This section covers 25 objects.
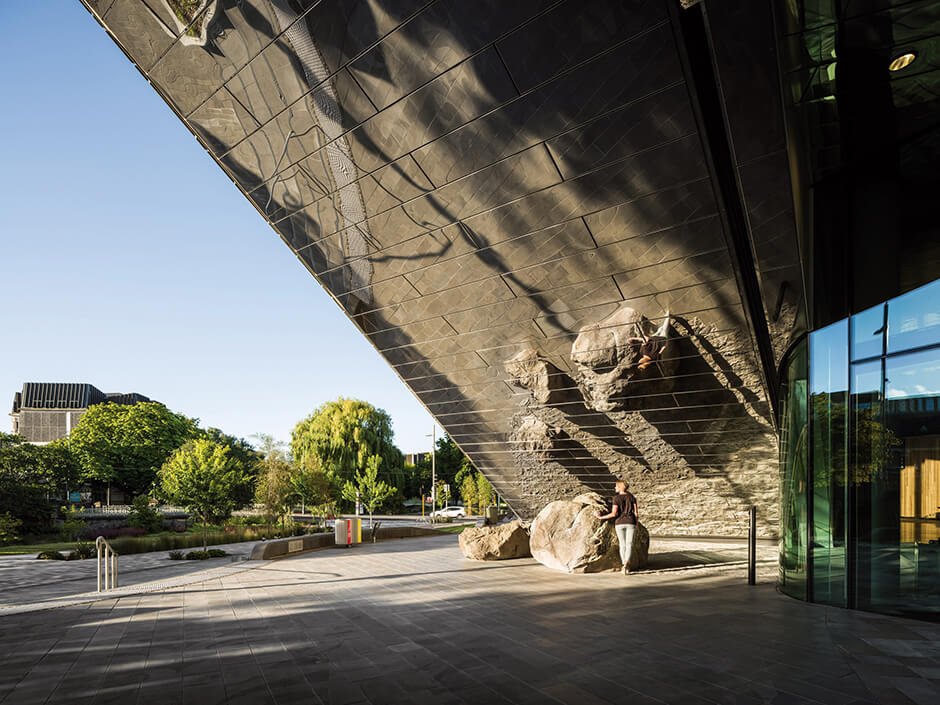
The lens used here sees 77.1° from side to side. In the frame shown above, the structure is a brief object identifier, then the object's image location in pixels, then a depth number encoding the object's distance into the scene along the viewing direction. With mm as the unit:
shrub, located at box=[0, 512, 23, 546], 24469
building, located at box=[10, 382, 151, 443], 100562
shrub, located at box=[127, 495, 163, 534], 30875
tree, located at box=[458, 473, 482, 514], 40562
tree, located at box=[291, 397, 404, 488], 42219
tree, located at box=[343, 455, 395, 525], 39688
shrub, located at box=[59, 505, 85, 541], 27620
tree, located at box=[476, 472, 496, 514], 39250
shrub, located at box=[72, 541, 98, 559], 18359
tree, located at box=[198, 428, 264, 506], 57050
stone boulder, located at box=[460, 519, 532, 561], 13766
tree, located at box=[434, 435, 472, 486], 62000
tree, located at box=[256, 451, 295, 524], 26000
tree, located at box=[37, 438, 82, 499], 35828
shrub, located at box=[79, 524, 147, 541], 26703
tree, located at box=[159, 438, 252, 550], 28922
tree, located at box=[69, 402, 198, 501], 57969
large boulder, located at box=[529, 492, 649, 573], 11555
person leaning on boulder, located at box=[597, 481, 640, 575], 11281
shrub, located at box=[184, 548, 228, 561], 16906
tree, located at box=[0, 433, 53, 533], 29688
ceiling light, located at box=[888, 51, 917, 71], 5973
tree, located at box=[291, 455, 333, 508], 27766
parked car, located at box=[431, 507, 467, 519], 44906
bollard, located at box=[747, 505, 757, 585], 10023
